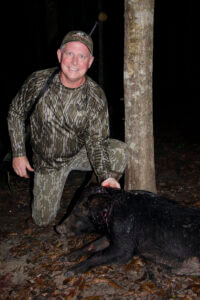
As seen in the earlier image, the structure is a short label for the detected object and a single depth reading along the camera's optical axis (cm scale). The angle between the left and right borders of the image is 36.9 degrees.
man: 361
